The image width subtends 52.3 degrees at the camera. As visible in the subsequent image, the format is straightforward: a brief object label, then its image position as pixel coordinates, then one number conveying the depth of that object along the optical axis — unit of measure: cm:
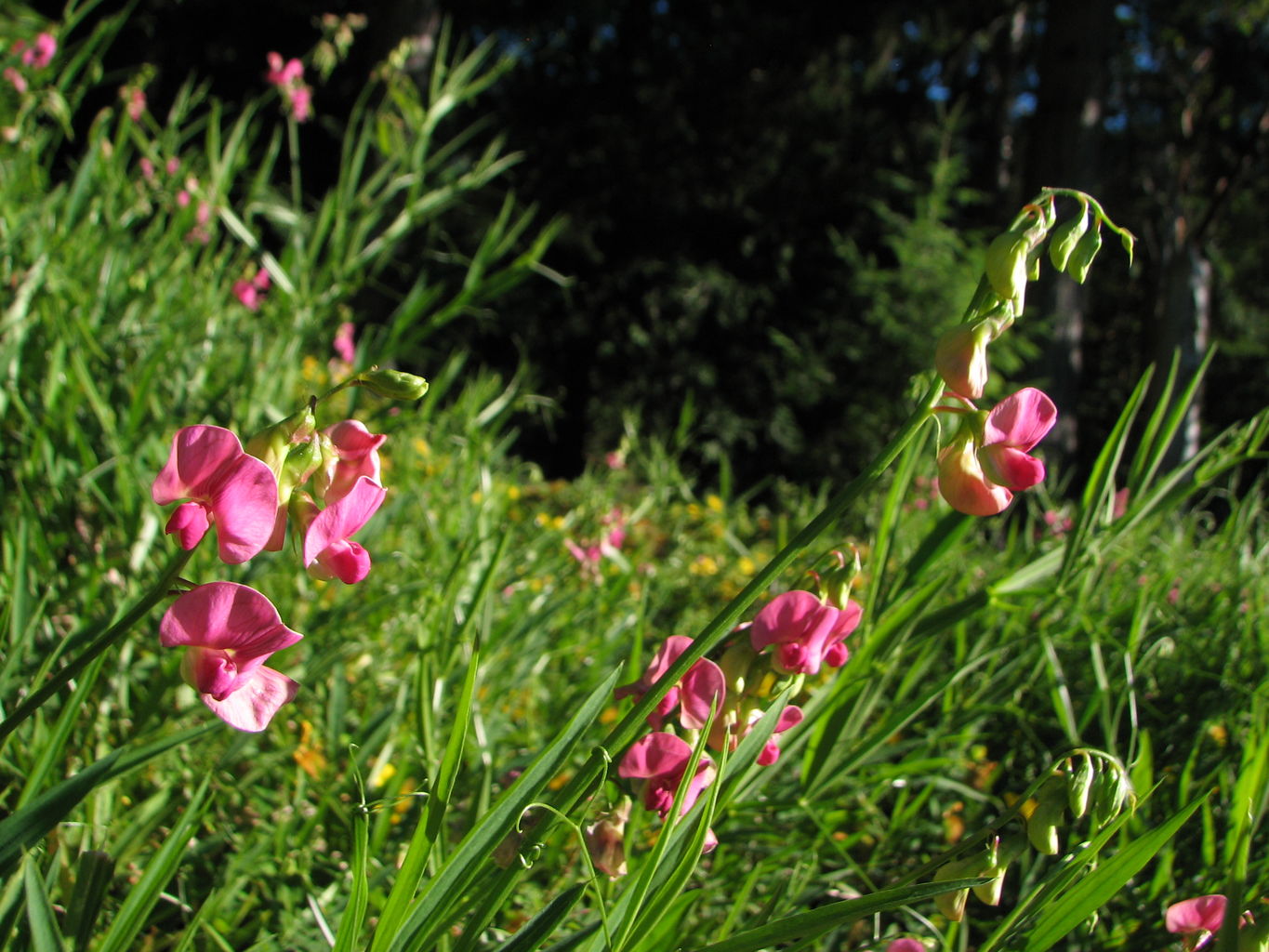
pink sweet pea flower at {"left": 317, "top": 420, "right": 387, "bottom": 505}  18
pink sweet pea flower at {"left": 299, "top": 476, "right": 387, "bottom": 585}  18
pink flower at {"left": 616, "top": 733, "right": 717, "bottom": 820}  20
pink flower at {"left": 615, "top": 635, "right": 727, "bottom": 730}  20
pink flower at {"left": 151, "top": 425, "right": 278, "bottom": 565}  16
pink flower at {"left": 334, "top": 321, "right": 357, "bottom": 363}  80
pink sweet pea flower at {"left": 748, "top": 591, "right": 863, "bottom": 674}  20
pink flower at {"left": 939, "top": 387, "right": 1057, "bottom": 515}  18
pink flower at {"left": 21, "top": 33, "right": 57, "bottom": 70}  56
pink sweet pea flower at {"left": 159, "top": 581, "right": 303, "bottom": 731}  16
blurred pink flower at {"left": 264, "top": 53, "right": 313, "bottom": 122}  61
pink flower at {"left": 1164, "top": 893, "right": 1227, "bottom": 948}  21
